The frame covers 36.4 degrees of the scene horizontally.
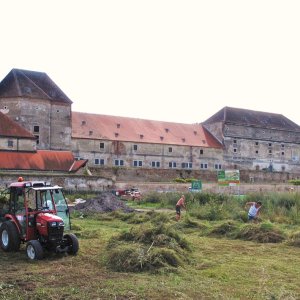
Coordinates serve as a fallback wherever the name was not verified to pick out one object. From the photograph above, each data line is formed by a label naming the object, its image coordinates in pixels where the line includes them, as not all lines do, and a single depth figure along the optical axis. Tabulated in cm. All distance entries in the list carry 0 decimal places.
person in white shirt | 1878
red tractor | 1095
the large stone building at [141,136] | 5228
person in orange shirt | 2093
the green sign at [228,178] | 3950
